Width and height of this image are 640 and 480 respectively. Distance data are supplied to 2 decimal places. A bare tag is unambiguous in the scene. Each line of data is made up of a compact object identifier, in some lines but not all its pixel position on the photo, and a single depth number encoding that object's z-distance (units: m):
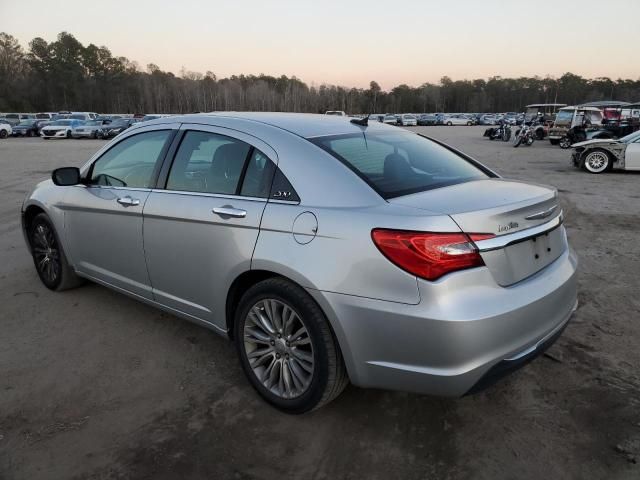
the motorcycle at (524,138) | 25.73
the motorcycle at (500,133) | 30.97
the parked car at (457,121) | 70.25
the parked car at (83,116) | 45.31
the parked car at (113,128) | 35.97
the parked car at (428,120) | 71.03
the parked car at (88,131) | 35.86
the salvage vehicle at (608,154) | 13.98
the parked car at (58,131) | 35.59
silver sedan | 2.21
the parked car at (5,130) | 38.16
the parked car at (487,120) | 72.25
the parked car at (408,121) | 65.69
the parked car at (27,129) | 40.50
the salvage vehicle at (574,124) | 23.47
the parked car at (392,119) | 66.24
